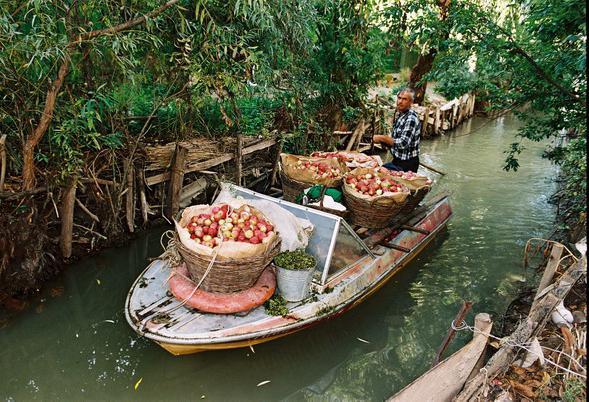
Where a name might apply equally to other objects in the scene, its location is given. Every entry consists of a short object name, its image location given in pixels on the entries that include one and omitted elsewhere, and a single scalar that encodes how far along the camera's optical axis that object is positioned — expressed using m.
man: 6.35
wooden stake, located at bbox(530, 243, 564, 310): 3.83
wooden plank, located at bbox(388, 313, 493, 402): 3.23
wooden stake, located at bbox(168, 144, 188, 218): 6.80
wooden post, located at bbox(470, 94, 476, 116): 19.73
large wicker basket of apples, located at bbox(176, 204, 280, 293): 3.86
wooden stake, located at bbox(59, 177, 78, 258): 5.59
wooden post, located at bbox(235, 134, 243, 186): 7.57
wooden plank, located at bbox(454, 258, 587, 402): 3.26
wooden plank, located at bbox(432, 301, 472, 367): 3.58
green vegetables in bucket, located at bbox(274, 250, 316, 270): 4.23
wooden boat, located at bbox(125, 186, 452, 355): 3.98
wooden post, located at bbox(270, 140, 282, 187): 8.75
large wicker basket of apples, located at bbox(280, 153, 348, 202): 5.78
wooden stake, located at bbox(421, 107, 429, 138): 14.95
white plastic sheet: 4.48
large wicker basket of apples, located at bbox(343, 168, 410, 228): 5.21
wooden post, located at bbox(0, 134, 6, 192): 4.80
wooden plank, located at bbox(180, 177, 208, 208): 7.44
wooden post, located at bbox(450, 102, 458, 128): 17.15
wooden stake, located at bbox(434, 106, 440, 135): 15.49
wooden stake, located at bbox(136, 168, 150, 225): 6.67
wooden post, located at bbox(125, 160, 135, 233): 6.33
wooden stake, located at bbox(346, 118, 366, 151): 11.44
